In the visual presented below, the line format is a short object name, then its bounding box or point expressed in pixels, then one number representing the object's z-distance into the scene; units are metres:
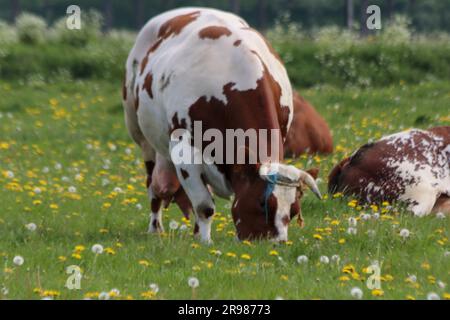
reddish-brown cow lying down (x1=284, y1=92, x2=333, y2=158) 24.60
